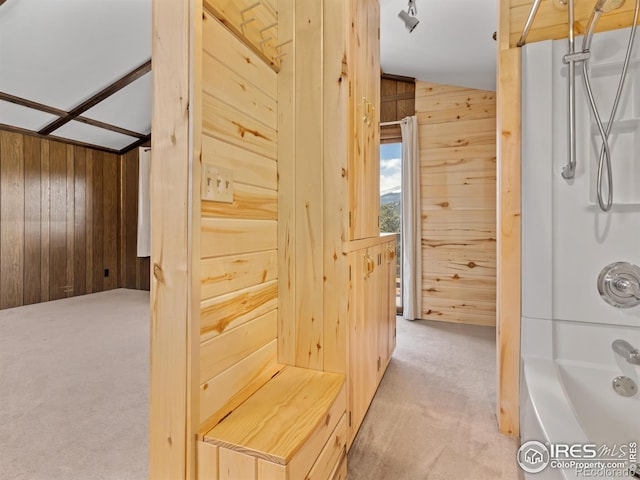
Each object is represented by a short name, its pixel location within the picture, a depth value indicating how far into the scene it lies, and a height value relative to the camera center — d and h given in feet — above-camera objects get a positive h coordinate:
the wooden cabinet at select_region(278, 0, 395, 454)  4.56 +0.68
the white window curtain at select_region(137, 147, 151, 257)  17.13 +1.74
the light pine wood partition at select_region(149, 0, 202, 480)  3.15 +0.10
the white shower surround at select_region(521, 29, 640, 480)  4.63 +0.08
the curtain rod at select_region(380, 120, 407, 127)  12.37 +4.30
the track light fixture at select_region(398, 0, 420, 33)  7.48 +4.92
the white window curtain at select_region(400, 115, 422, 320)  11.99 +0.64
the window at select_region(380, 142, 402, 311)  13.01 +1.92
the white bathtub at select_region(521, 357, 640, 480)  3.70 -1.97
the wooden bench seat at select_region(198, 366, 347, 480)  3.01 -1.87
